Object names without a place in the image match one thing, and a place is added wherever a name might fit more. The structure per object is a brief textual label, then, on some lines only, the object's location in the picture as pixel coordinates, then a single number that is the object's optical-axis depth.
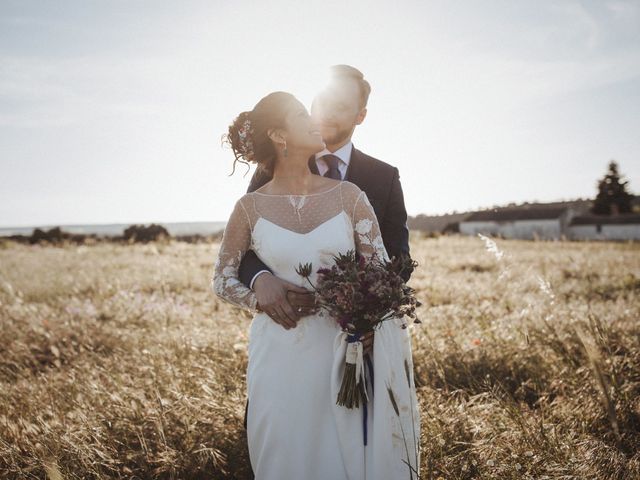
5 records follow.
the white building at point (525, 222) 64.00
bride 3.01
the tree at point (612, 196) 76.31
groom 3.75
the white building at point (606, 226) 58.25
